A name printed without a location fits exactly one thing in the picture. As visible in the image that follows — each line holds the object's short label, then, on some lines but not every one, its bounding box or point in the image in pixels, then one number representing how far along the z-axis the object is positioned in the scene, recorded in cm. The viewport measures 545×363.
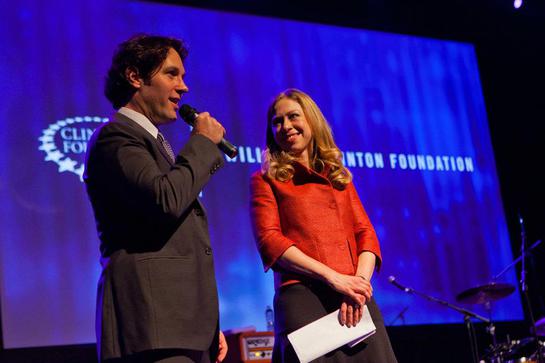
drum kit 460
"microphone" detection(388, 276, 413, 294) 452
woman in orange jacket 218
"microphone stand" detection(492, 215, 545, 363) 457
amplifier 383
